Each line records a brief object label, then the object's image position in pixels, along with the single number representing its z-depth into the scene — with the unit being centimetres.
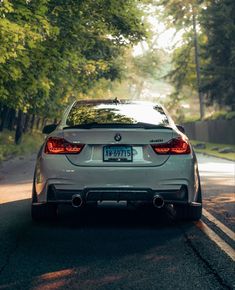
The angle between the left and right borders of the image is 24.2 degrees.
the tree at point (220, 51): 3256
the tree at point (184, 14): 4681
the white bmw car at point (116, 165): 637
